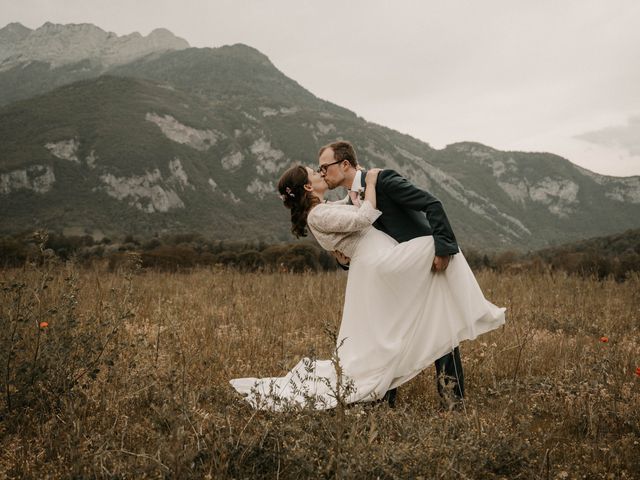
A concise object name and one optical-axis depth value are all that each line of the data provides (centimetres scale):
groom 357
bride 356
